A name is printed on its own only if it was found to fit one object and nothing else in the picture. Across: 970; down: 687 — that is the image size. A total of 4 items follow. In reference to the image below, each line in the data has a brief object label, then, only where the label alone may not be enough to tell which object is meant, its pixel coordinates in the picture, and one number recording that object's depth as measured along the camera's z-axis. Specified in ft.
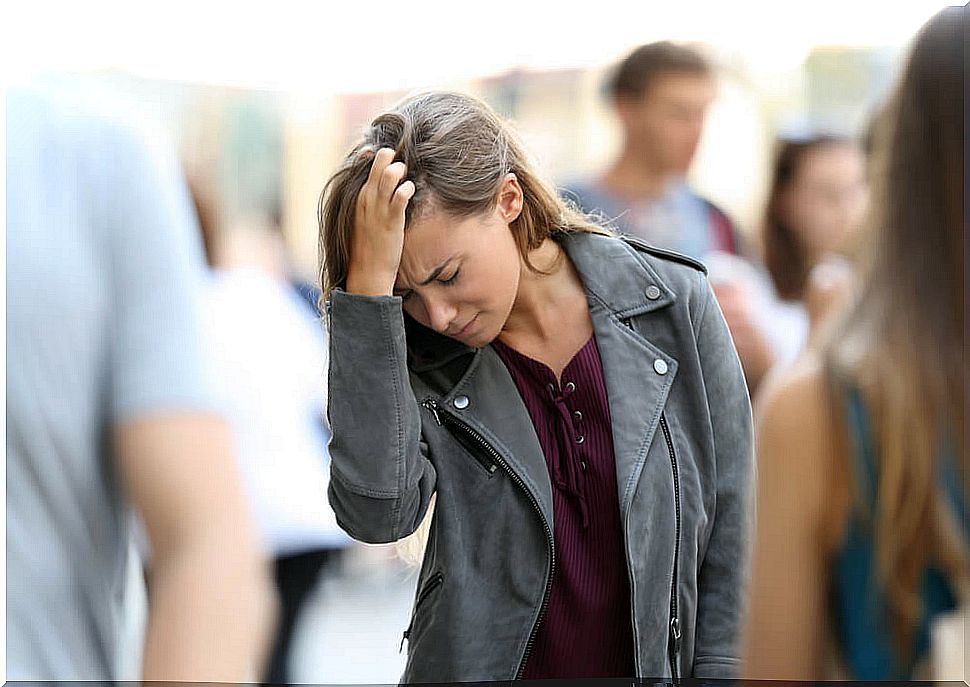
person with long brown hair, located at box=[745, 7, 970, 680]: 14.04
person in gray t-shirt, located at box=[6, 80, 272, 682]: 13.47
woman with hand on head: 15.05
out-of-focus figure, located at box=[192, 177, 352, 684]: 17.00
